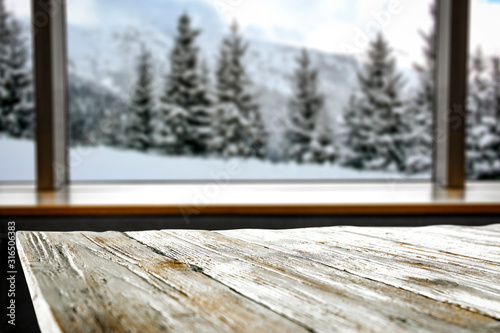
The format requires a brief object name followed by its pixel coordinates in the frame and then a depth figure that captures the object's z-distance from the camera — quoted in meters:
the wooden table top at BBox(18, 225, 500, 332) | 0.49
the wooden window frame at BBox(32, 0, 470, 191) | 2.54
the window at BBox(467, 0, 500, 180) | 2.75
